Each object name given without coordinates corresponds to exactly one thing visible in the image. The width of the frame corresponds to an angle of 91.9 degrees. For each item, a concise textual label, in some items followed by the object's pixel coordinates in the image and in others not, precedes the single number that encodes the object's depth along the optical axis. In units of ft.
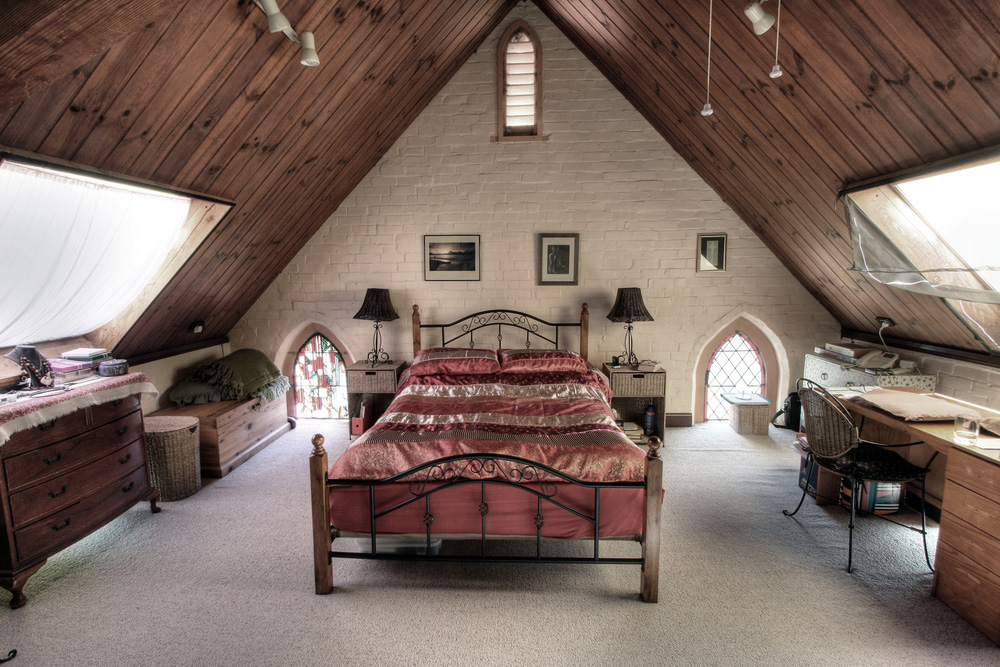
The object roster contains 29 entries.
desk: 7.30
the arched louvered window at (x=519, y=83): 15.55
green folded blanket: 14.55
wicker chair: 9.12
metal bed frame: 8.00
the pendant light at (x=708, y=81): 9.10
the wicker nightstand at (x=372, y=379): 15.79
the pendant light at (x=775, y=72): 7.13
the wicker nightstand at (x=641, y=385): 15.34
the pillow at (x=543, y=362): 14.44
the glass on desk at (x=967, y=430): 8.00
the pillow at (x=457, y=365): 14.39
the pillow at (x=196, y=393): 14.07
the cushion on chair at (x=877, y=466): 9.07
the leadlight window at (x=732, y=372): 17.21
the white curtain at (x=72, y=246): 7.79
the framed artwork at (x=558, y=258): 16.34
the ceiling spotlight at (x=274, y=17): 6.47
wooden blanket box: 13.02
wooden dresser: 8.01
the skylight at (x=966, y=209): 8.04
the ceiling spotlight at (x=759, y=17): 6.66
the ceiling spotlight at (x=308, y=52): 7.07
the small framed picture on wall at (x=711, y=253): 16.17
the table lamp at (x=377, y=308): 15.58
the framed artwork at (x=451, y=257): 16.51
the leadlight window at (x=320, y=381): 17.74
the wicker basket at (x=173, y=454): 11.57
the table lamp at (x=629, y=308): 15.21
